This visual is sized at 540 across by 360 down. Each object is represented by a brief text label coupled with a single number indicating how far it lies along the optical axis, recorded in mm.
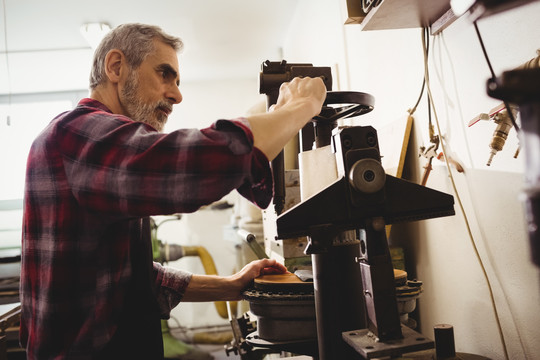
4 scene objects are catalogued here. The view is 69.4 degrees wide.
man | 651
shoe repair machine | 612
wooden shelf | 1012
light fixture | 2971
